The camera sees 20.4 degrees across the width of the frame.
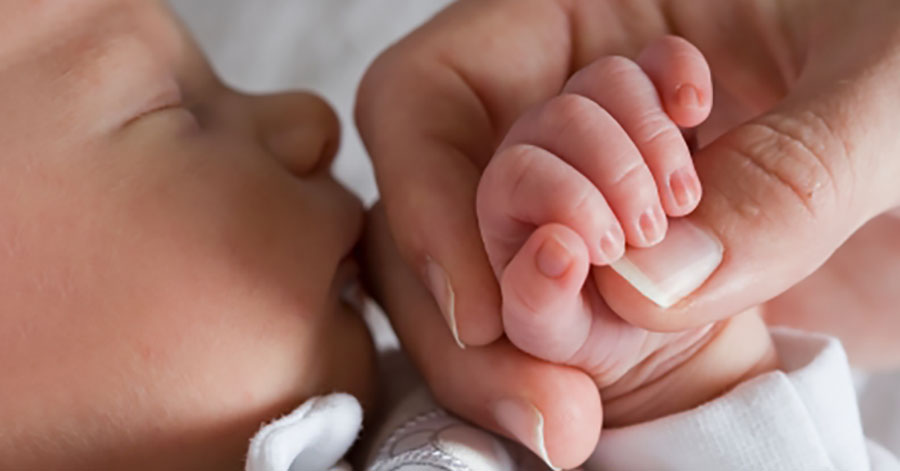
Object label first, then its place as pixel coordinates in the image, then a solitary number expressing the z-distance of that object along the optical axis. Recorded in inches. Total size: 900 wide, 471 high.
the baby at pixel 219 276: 11.0
